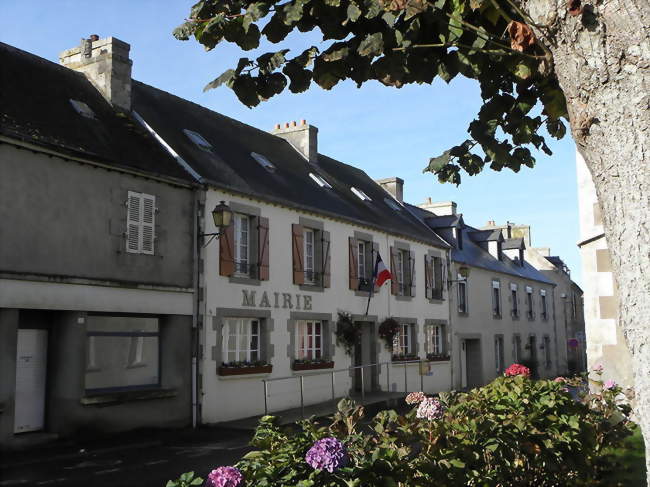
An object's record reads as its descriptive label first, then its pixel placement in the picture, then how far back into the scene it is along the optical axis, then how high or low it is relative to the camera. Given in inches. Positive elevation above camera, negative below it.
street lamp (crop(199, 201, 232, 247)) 514.6 +91.7
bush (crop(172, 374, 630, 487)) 139.4 -25.6
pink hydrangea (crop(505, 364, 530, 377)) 312.8 -15.9
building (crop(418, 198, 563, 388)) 998.4 +49.2
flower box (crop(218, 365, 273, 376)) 553.0 -24.4
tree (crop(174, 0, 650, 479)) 109.5 +67.0
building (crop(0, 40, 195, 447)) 434.6 +50.9
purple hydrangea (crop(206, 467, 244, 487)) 125.6 -24.8
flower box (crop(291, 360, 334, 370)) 639.4 -24.8
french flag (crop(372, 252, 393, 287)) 737.6 +68.0
